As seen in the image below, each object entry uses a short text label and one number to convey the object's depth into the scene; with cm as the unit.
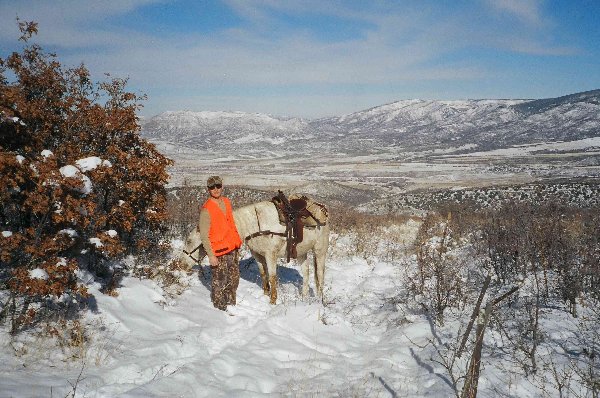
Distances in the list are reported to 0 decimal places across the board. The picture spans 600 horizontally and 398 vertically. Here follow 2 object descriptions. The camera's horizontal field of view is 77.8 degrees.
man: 594
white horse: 696
